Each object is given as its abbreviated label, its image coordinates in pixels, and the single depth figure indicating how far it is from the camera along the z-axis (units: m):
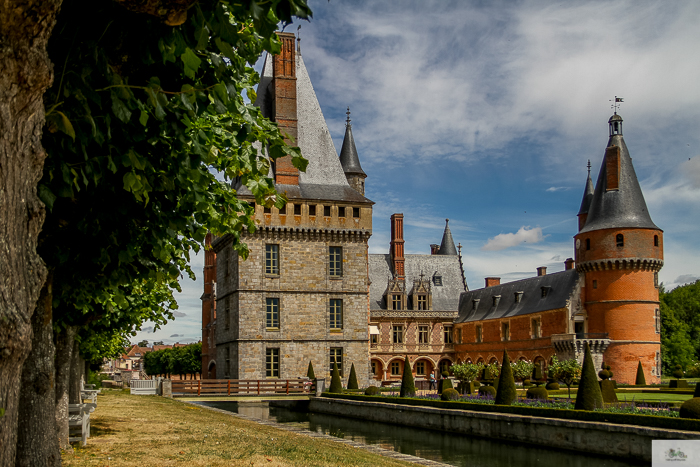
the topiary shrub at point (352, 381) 33.91
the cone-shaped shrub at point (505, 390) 20.70
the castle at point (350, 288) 38.03
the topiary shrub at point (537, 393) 23.45
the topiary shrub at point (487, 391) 26.36
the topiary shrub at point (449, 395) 24.88
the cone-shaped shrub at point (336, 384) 32.38
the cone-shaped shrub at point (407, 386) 27.75
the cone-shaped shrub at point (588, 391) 18.16
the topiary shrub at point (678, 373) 40.56
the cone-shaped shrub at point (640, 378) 41.47
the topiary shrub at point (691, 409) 15.12
